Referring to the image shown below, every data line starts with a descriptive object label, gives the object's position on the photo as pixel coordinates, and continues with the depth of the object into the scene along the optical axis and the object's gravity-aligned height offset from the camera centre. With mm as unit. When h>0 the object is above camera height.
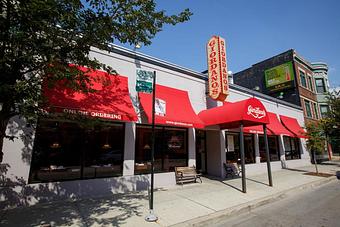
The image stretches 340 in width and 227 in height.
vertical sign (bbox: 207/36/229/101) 11333 +4643
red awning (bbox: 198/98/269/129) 8922 +1725
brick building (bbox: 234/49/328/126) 21984 +8165
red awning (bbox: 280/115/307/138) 16288 +2139
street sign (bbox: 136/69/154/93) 6689 +2357
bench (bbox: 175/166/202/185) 9866 -1183
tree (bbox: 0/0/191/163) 3809 +2486
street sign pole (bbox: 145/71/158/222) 5348 -1768
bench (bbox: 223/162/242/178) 11923 -1124
